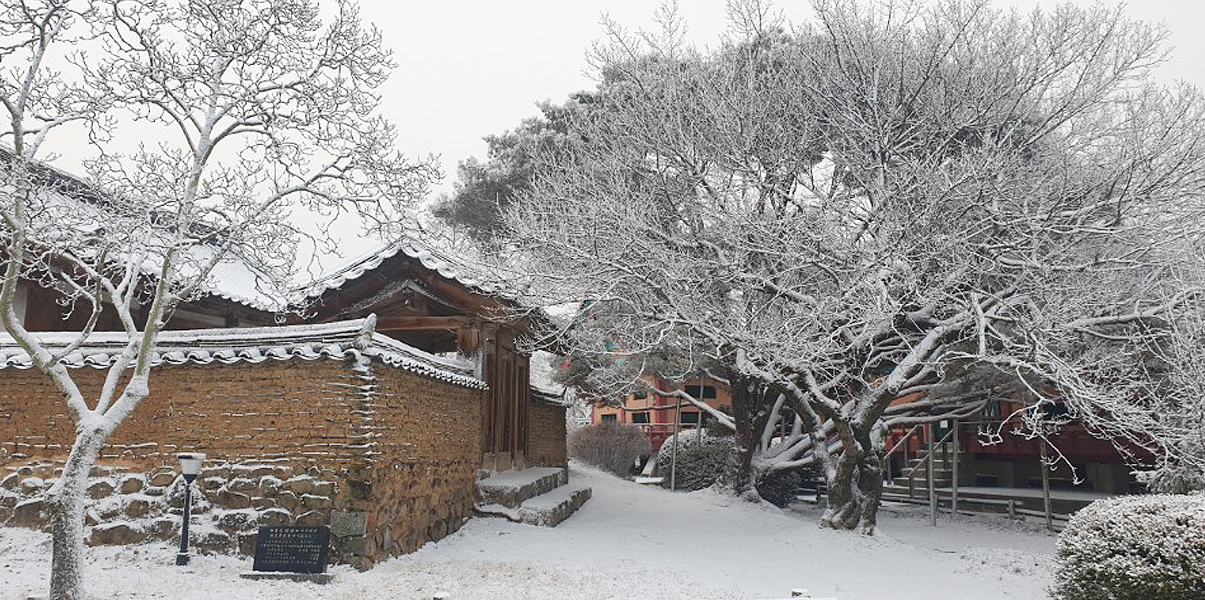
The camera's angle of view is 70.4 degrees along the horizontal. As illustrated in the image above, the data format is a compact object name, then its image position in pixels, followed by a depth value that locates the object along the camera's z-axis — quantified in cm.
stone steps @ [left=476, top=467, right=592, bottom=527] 1180
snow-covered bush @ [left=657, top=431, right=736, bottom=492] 1997
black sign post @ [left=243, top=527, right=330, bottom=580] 762
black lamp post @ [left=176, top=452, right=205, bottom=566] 769
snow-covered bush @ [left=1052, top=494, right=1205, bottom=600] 686
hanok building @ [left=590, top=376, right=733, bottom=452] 2881
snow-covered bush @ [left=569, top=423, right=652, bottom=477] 2520
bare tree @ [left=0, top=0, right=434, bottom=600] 670
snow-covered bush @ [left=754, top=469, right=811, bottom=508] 1744
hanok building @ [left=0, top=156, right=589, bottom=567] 823
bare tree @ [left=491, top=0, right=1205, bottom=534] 1159
